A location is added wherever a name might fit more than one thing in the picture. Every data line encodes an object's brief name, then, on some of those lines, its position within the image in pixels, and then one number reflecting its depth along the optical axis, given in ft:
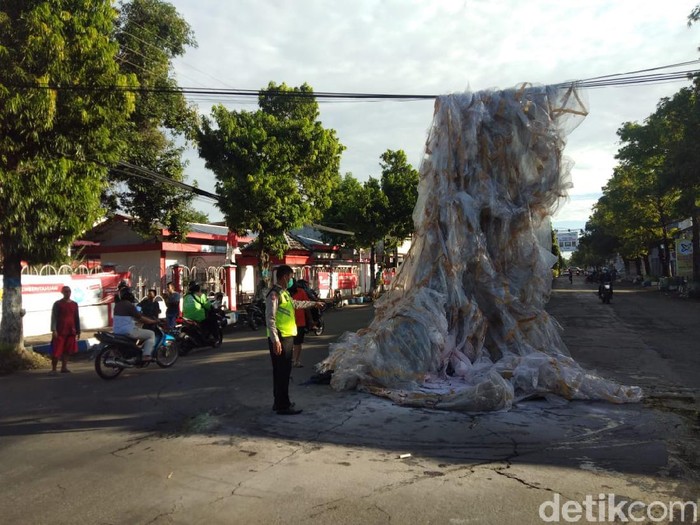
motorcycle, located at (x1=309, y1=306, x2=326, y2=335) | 46.59
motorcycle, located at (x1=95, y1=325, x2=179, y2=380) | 29.86
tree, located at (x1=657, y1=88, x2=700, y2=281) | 71.92
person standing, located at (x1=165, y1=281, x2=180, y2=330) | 45.64
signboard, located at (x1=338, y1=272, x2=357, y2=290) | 113.49
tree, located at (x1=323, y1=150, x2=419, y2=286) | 100.07
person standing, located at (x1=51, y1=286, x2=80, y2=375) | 32.45
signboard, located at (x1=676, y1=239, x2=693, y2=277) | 109.50
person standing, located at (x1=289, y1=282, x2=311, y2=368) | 30.86
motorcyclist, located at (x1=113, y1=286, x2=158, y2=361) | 31.12
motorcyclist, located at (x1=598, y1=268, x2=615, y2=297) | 81.10
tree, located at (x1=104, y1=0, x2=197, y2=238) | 55.26
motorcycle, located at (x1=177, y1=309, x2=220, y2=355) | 40.31
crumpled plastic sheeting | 26.84
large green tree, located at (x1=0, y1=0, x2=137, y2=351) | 31.58
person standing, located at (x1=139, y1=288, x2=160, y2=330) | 37.78
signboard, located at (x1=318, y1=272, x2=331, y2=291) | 100.86
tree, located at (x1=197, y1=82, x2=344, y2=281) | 61.36
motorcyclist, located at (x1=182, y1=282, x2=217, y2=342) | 40.83
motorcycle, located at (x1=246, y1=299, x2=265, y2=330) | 56.49
